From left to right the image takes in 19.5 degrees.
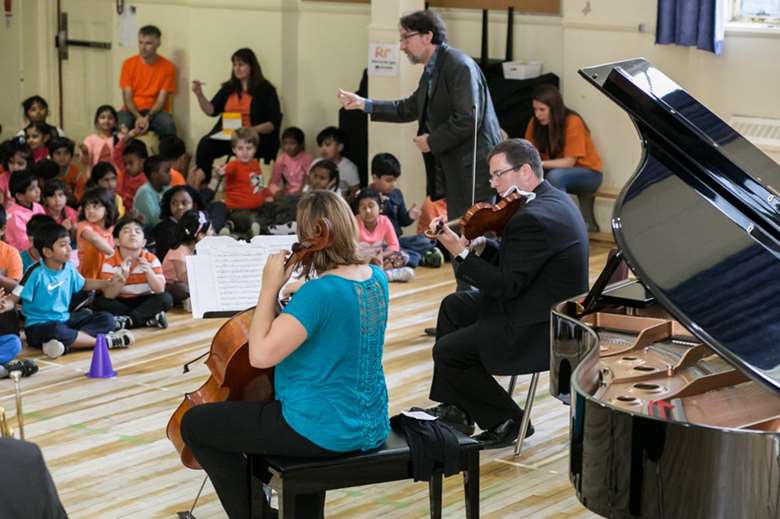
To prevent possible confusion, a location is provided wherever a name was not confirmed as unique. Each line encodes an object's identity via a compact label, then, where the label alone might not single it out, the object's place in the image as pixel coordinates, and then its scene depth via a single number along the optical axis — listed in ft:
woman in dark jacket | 57.62
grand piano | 18.40
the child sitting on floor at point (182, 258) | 40.83
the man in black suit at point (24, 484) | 14.35
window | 47.33
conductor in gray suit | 35.92
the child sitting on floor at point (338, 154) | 53.98
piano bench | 20.90
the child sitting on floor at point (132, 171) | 52.47
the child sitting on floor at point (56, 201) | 42.63
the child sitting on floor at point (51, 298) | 35.31
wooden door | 63.89
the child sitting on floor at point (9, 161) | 48.84
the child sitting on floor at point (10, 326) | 33.81
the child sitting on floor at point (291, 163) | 54.94
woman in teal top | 20.91
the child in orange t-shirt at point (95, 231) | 39.16
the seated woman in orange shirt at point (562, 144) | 49.92
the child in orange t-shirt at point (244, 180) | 53.14
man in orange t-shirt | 60.08
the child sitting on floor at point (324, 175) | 49.63
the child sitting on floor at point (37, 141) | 55.99
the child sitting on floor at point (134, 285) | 38.30
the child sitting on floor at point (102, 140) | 56.95
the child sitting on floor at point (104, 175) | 47.12
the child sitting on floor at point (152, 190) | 47.41
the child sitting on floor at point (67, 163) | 53.94
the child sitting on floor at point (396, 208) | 47.29
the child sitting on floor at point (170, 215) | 42.17
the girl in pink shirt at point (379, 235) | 44.32
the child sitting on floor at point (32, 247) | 37.97
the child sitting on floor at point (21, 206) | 42.36
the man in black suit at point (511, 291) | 27.32
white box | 51.60
